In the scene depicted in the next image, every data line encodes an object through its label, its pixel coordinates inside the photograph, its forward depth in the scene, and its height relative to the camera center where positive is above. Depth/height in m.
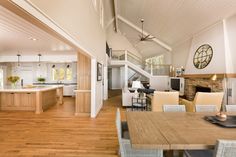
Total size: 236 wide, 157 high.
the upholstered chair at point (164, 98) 3.11 -0.61
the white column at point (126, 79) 6.94 -0.06
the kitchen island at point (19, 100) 4.21 -0.85
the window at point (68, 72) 7.26 +0.45
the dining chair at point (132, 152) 1.26 -0.90
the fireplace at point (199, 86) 3.78 -0.35
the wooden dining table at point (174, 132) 1.01 -0.64
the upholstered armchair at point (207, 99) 2.89 -0.61
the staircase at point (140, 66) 7.08 +0.79
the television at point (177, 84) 5.58 -0.36
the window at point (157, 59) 7.91 +1.50
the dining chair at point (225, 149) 0.87 -0.60
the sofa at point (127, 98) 4.71 -0.93
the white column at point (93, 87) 3.59 -0.32
